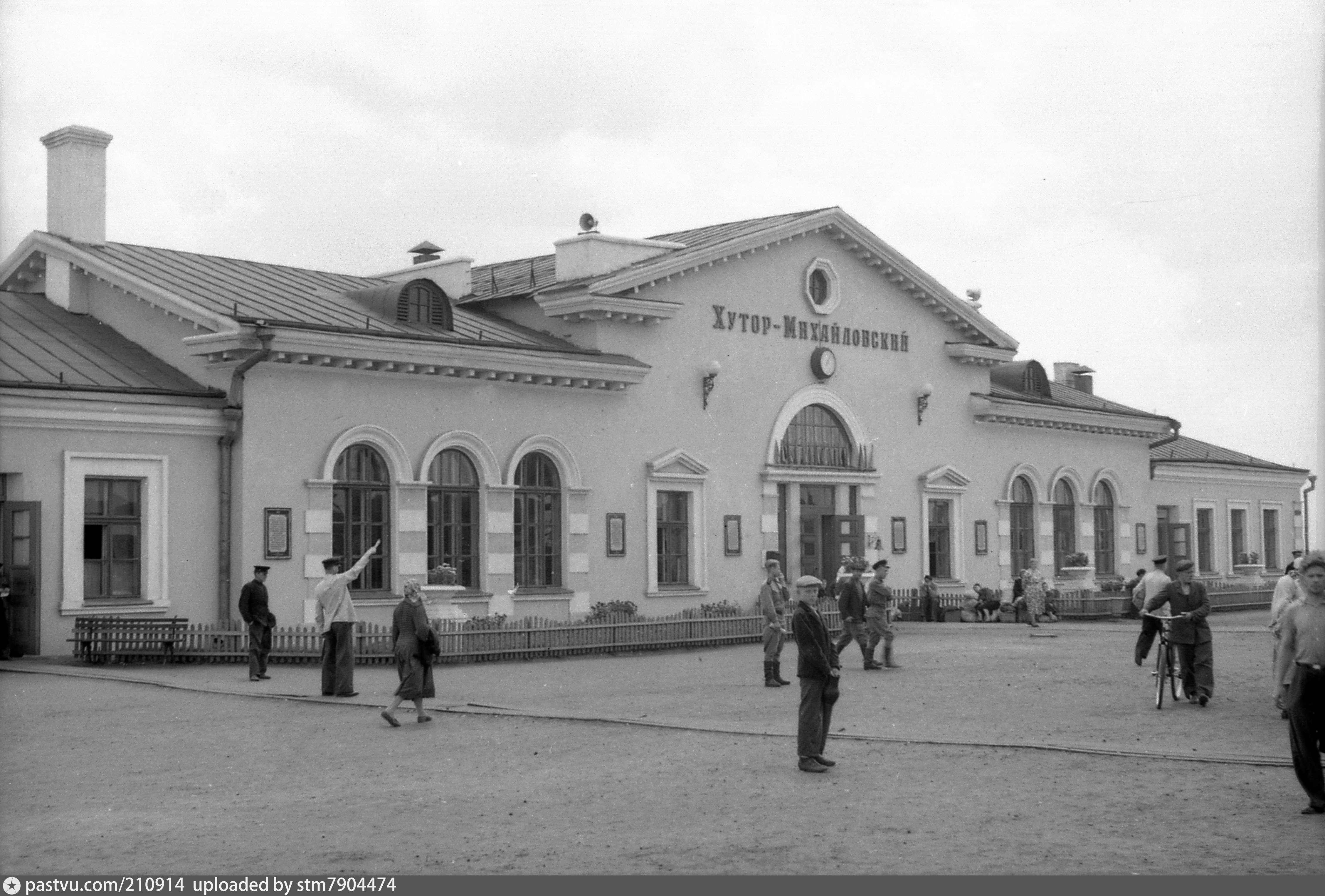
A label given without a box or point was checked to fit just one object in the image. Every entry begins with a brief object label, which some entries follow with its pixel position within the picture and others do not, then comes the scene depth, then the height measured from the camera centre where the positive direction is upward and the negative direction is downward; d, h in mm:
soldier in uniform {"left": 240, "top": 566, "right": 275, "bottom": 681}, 19984 -779
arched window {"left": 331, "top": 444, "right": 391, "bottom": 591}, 25750 +721
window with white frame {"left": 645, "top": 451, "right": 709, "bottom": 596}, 30594 +529
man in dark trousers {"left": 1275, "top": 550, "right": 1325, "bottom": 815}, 10891 -863
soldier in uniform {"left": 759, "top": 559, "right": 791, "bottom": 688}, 19641 -859
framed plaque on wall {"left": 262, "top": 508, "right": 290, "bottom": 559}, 24609 +346
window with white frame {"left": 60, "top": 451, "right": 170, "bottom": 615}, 23359 +361
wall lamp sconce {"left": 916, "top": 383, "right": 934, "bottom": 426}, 35625 +3255
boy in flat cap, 12633 -961
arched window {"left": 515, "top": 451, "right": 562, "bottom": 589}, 28359 +544
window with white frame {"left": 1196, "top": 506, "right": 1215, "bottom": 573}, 46469 +282
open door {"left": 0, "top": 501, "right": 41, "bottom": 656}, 23016 -101
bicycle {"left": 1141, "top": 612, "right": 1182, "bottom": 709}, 17047 -1165
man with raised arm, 17969 -782
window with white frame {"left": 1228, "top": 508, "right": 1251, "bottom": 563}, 47906 +435
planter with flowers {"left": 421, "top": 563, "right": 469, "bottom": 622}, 25250 -596
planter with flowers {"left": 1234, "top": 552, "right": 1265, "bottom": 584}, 46656 -526
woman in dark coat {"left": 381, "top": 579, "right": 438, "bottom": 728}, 15891 -904
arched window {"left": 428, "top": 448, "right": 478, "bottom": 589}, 26969 +660
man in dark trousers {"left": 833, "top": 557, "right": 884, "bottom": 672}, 21266 -734
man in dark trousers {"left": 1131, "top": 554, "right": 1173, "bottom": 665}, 19812 -504
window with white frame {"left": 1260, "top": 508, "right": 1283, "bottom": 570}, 49531 +381
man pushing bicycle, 17219 -908
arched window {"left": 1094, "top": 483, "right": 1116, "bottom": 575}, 41406 +510
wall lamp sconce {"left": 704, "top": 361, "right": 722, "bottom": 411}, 31094 +3323
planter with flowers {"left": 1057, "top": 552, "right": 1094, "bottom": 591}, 38250 -526
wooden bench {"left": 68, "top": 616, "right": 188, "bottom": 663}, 22188 -1042
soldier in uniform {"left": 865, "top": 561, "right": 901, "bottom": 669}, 21469 -763
